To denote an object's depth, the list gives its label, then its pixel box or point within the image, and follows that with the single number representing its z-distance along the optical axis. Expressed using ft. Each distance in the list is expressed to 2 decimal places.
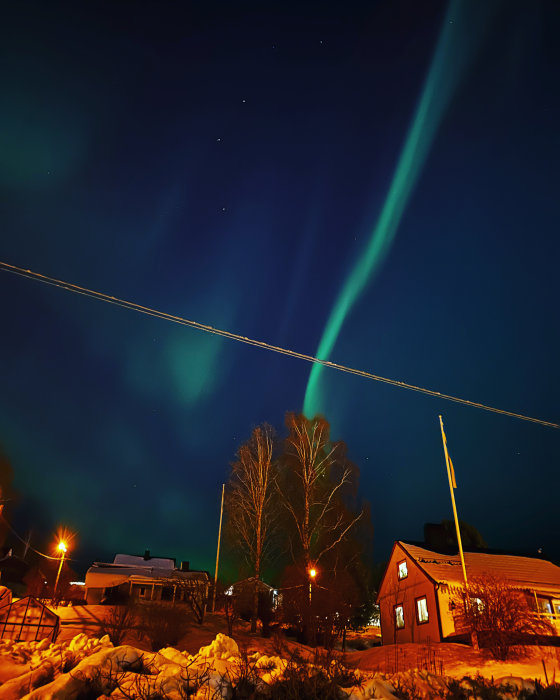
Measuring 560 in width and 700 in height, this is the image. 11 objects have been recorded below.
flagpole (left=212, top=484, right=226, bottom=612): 95.42
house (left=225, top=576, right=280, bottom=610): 83.83
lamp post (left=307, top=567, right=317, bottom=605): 70.08
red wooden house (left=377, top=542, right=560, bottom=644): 81.41
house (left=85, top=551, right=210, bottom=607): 137.80
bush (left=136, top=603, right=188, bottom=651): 57.26
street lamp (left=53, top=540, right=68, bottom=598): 87.10
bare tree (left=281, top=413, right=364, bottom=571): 83.56
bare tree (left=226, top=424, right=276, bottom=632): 84.94
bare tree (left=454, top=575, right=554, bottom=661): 60.39
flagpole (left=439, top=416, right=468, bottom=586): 69.72
